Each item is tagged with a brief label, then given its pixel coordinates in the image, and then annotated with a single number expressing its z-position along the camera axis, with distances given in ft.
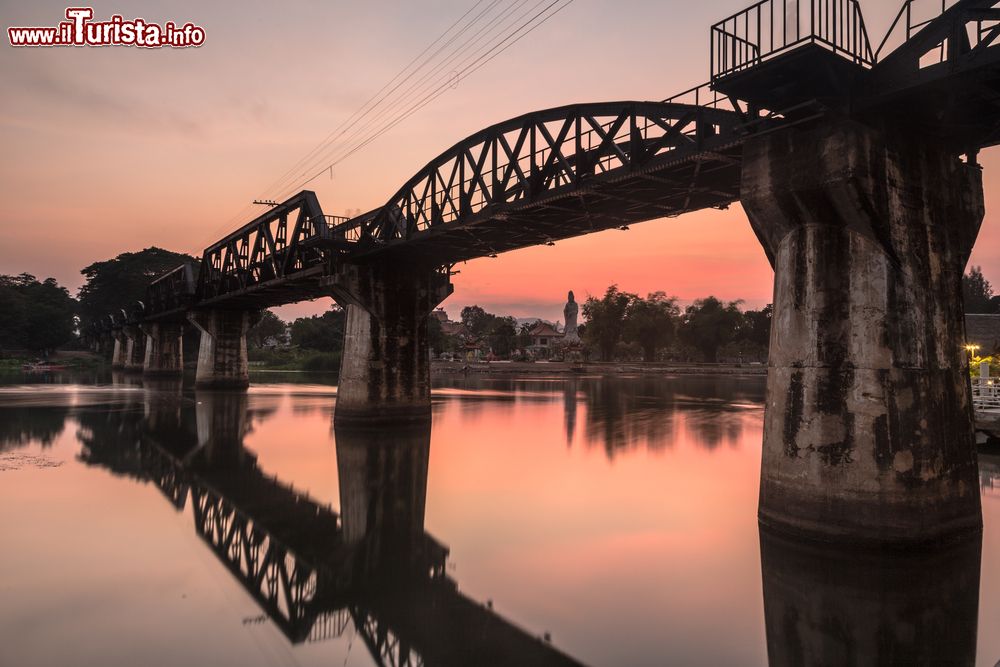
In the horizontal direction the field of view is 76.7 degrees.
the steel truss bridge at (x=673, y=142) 41.70
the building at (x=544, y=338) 630.33
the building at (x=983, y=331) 180.75
